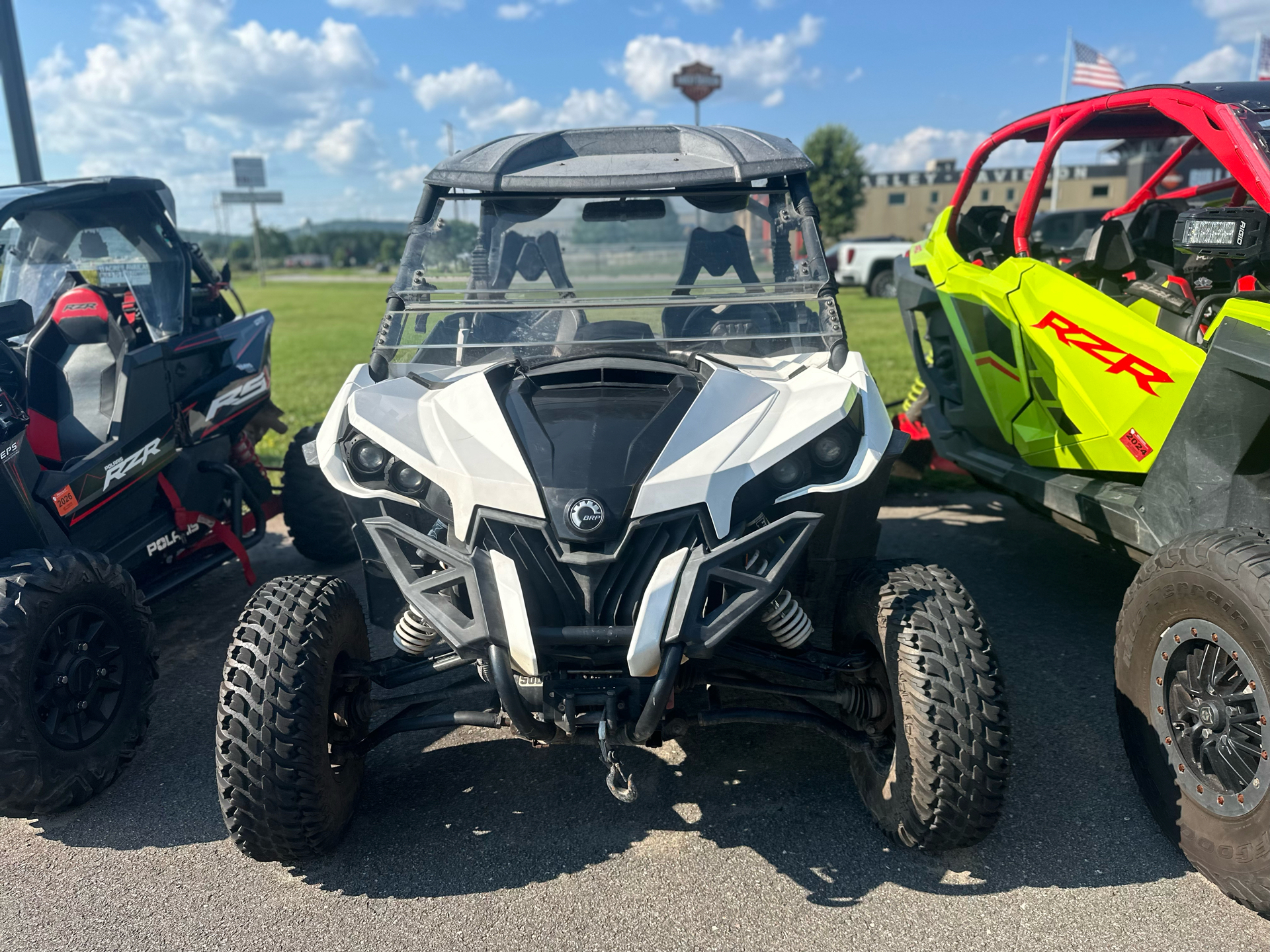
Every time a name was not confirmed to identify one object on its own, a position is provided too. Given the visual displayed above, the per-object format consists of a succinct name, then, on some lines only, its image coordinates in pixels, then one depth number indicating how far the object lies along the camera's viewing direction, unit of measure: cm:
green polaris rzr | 263
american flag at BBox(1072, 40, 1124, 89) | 1432
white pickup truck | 2480
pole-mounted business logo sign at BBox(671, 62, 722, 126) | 3216
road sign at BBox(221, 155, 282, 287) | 7556
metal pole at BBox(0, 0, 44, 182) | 720
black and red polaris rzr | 313
